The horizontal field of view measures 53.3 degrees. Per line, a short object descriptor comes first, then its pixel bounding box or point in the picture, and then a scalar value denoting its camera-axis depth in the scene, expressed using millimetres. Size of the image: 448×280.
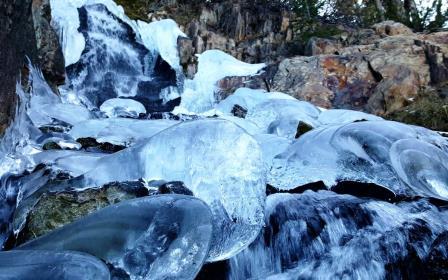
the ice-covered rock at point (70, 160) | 2445
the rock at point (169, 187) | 2176
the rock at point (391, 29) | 10378
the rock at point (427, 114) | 5929
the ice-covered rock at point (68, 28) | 8852
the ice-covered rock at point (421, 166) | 2502
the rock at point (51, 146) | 3188
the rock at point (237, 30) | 11344
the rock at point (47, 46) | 6531
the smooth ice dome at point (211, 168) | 2070
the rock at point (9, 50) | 2740
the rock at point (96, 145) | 3373
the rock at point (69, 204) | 1998
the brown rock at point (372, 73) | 7824
